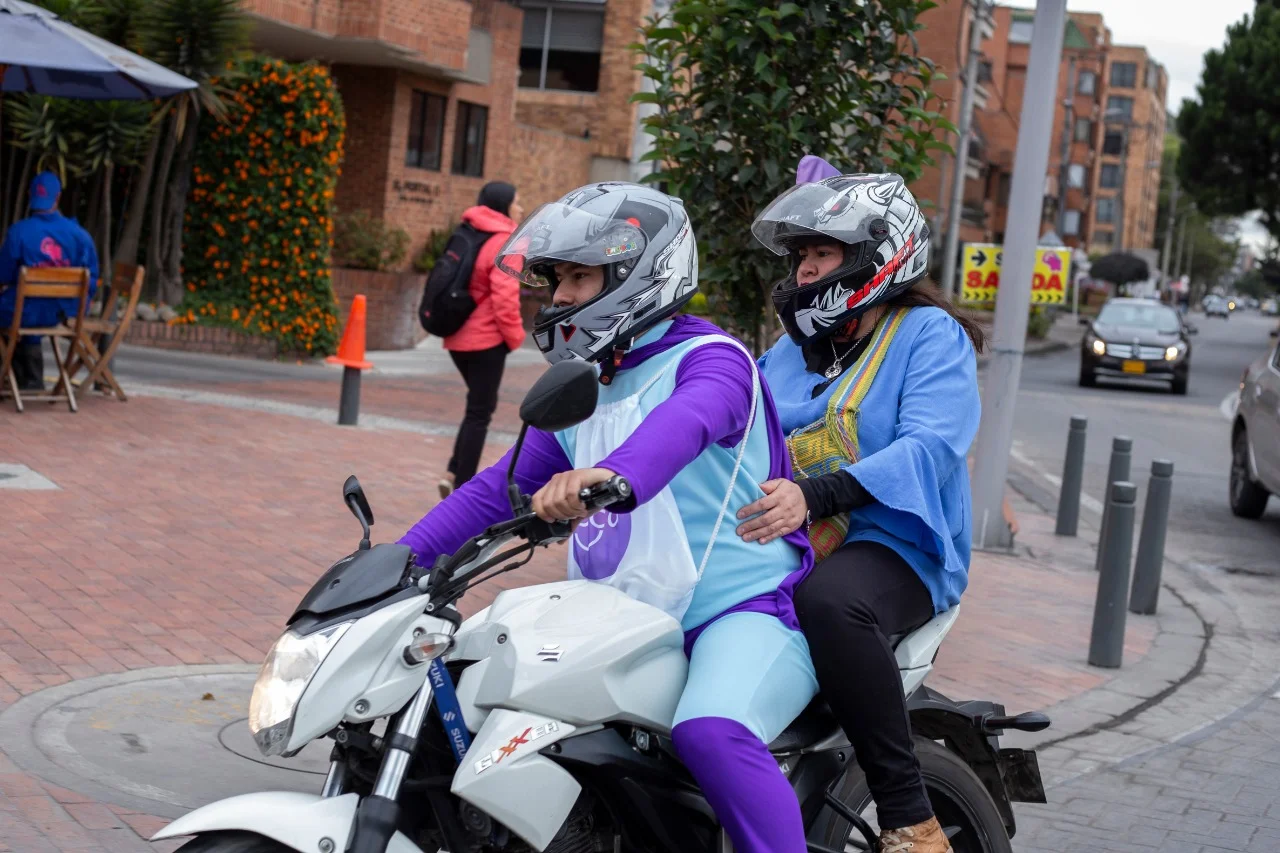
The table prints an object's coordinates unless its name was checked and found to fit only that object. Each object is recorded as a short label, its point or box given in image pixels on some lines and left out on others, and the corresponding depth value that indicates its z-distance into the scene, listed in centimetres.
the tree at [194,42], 1738
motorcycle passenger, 323
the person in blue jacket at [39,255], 1184
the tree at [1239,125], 5119
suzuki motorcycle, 262
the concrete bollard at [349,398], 1305
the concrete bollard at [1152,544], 867
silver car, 1216
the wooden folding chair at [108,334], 1229
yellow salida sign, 1070
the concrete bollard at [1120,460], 1016
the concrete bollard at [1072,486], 1167
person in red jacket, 909
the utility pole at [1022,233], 1027
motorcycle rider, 298
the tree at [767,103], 702
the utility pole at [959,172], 3203
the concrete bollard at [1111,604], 771
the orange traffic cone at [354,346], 1286
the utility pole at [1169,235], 11662
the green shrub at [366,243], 2291
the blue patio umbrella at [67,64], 1124
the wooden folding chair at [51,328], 1142
